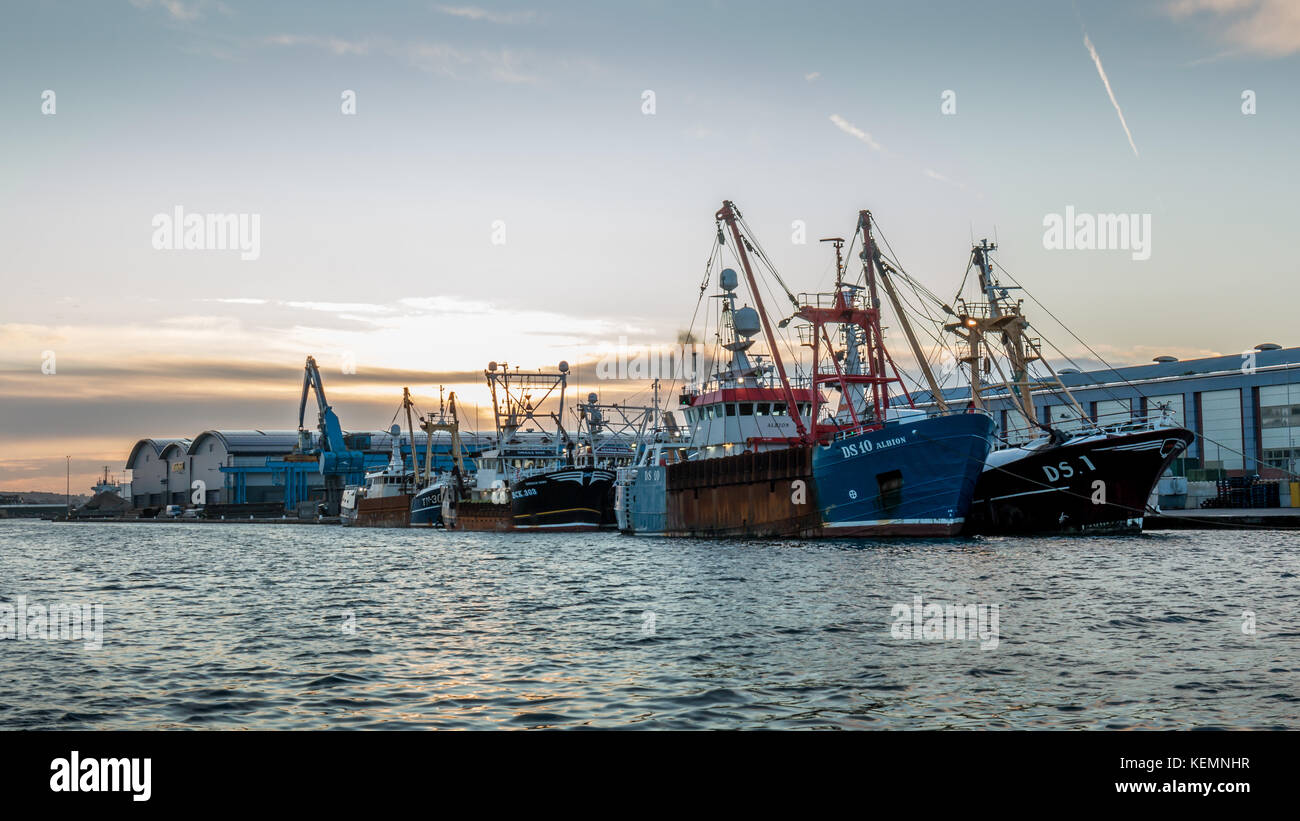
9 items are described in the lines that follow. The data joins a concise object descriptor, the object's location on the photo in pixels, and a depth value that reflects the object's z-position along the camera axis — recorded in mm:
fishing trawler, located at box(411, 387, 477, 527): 116312
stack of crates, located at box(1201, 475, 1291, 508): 78250
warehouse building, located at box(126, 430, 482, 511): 178625
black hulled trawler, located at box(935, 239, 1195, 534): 55375
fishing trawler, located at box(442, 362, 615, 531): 94125
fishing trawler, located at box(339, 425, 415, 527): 127625
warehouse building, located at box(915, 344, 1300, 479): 86750
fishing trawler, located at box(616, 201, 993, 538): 51344
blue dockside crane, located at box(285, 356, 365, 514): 163250
